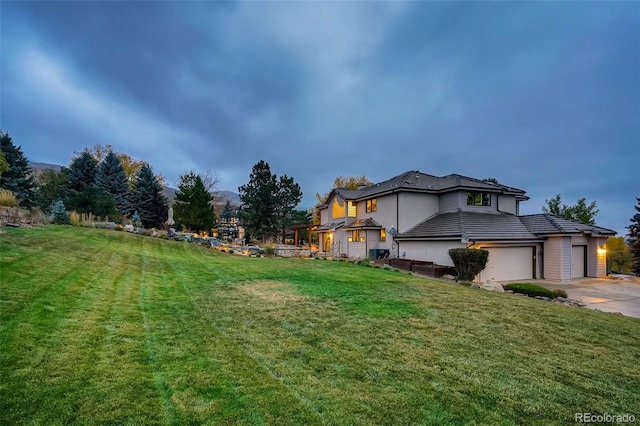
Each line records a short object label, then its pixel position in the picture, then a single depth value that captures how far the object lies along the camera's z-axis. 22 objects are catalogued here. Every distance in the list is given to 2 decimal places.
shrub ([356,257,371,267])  16.45
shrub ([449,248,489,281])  13.76
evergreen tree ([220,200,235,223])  42.29
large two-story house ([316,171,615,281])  15.68
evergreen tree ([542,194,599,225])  27.81
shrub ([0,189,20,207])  11.85
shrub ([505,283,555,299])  10.51
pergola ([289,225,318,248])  28.28
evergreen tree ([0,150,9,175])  13.54
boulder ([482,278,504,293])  11.23
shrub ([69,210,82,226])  16.84
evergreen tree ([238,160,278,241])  30.59
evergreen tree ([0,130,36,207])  20.66
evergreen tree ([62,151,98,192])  27.08
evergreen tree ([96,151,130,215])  28.66
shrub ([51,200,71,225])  15.87
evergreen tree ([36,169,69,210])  24.01
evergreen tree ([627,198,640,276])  27.33
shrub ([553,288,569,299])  10.45
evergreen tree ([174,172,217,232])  25.78
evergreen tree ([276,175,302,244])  32.25
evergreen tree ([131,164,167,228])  29.64
